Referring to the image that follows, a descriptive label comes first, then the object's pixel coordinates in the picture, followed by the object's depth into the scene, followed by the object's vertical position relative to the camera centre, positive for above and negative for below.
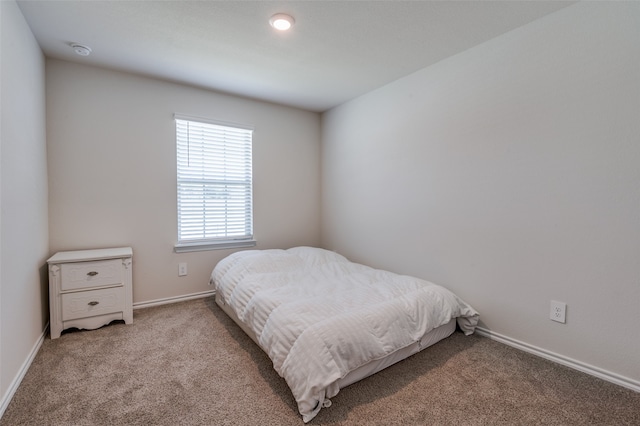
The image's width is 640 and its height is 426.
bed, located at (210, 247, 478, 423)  1.56 -0.72
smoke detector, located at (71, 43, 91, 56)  2.34 +1.23
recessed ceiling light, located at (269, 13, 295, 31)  1.96 +1.23
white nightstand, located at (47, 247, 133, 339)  2.30 -0.71
